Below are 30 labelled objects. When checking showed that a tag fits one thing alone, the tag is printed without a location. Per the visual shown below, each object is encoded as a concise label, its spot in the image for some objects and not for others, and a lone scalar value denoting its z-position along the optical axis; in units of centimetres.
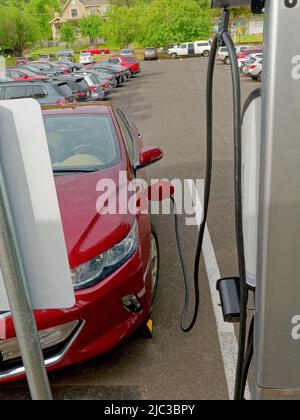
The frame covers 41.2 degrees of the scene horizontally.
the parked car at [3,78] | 1832
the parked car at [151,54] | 4712
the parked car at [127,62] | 3017
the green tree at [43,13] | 8012
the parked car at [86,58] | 4526
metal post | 107
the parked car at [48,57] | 4936
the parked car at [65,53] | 5592
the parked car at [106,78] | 2028
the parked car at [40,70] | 2291
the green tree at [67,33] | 7400
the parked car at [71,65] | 3418
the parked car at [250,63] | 1819
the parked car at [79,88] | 1256
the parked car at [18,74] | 2052
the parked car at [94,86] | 1571
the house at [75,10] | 8769
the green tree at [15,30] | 5769
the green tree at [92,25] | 7612
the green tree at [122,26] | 5297
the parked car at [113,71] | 2373
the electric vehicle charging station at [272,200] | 100
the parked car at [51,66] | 2894
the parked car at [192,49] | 4562
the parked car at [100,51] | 5955
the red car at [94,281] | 237
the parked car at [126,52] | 4462
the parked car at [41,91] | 1115
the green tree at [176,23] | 5197
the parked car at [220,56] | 2355
